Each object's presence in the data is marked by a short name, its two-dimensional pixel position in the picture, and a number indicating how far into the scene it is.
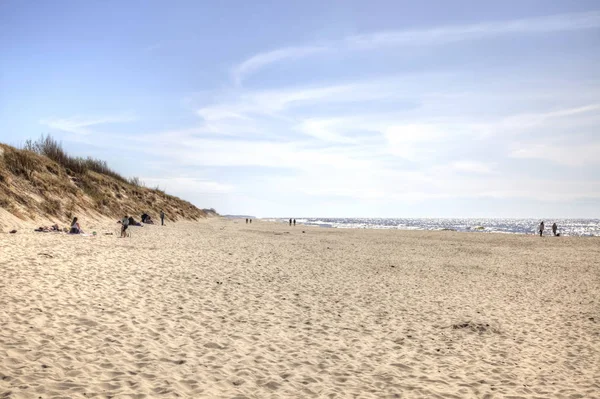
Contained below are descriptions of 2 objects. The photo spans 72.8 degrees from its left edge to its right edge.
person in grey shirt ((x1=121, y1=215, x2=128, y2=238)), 24.41
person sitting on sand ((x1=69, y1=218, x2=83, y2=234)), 22.70
